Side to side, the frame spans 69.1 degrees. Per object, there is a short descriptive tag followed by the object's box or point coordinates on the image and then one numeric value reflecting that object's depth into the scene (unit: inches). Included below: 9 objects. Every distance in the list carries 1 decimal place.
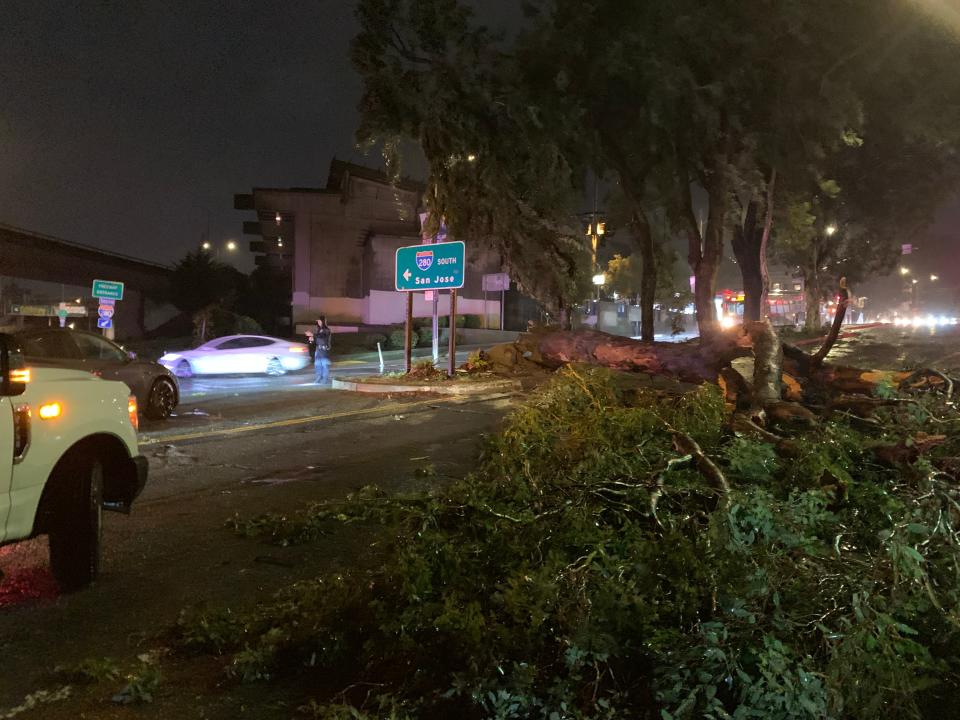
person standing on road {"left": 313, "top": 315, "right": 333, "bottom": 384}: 726.5
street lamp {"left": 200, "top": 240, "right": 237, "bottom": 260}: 2006.6
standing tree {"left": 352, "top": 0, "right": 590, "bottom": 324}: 657.0
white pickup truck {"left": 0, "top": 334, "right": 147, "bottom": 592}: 151.0
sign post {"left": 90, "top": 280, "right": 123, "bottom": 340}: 900.6
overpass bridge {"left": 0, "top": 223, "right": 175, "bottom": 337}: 1702.3
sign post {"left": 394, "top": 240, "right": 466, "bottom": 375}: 666.2
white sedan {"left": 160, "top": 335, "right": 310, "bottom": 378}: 762.8
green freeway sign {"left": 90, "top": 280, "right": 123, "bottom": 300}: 917.8
